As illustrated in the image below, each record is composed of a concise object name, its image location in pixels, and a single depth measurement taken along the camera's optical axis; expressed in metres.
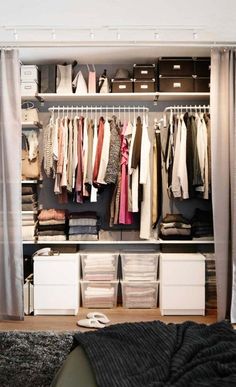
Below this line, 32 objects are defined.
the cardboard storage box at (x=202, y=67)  3.63
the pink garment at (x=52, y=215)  3.70
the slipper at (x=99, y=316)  3.38
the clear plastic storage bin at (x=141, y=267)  3.73
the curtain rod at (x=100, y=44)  3.30
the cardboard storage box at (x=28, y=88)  3.67
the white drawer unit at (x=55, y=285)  3.57
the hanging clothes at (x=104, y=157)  3.57
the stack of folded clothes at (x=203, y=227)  3.66
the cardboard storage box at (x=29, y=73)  3.68
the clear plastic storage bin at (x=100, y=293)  3.76
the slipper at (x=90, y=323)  3.28
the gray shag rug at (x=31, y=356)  2.31
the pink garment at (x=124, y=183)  3.63
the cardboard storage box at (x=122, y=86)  3.71
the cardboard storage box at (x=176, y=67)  3.63
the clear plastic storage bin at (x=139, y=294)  3.74
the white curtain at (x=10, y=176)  3.31
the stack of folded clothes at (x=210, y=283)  3.66
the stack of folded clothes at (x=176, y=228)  3.66
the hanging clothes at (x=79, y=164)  3.59
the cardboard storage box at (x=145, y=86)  3.68
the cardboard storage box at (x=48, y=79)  3.74
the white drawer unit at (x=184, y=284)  3.54
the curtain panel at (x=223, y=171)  3.25
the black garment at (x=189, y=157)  3.54
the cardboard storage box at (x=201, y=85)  3.64
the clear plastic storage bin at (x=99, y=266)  3.74
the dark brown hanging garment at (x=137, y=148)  3.55
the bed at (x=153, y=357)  1.24
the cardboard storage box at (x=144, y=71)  3.68
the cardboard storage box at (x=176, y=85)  3.65
